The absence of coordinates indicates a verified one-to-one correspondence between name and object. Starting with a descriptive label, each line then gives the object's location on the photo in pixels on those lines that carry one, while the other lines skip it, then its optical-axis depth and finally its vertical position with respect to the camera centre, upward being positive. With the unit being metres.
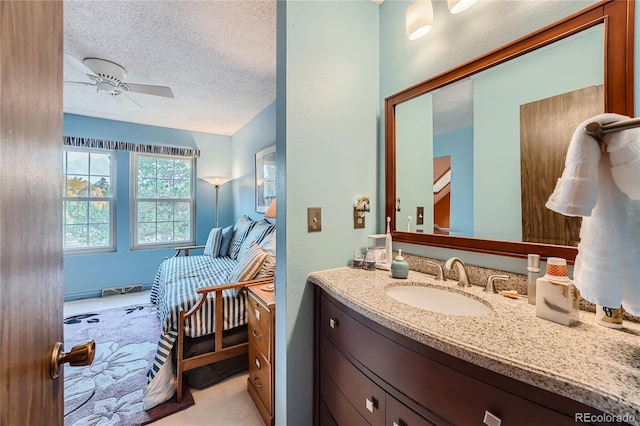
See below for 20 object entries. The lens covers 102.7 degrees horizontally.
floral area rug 1.60 -1.23
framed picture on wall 3.35 +0.50
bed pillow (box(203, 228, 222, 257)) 3.70 -0.44
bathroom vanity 0.50 -0.35
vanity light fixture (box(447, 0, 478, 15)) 1.07 +0.88
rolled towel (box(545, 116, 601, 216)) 0.58 +0.08
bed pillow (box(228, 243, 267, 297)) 1.99 -0.42
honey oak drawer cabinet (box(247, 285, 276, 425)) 1.45 -0.83
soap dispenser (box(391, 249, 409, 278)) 1.22 -0.26
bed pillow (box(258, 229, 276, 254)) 2.41 -0.29
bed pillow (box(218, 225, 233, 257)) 3.66 -0.41
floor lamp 4.21 +0.57
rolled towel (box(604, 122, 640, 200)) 0.54 +0.12
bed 1.71 -0.76
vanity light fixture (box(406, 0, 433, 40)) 1.18 +0.92
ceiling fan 2.22 +1.26
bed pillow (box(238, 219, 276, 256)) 2.85 -0.21
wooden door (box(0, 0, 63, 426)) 0.39 +0.01
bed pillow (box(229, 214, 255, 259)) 3.41 -0.27
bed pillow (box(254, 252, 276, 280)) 2.04 -0.44
